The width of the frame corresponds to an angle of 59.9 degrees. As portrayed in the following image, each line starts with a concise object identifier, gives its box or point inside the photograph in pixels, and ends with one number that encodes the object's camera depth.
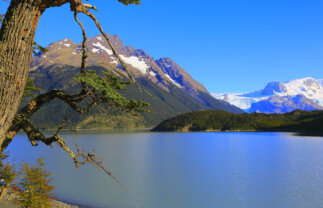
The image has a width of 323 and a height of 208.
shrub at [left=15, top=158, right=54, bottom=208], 16.19
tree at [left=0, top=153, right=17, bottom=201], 13.64
